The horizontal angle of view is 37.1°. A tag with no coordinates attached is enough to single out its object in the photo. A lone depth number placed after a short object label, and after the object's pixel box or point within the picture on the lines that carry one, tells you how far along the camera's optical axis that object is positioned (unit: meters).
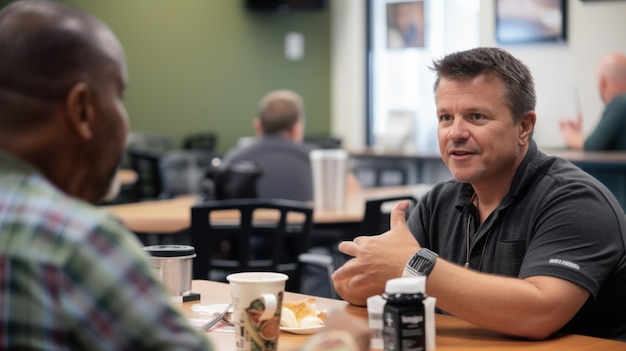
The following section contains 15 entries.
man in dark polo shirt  1.97
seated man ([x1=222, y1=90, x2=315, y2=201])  5.13
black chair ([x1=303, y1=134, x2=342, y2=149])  9.05
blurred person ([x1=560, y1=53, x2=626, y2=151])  6.49
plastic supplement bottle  1.67
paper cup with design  1.75
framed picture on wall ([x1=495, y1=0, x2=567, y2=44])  8.41
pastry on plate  2.02
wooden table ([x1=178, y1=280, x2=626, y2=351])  1.87
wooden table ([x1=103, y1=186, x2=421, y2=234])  4.38
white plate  1.99
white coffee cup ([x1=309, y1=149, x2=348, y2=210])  4.76
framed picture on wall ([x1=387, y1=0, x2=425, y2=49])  9.59
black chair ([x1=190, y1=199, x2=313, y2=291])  3.70
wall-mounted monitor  9.77
